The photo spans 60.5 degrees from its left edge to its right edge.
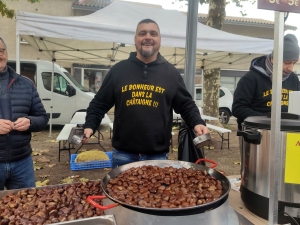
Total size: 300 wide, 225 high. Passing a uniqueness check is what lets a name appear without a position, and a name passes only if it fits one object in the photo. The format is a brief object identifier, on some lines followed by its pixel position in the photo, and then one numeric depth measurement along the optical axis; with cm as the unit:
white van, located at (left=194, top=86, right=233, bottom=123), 1115
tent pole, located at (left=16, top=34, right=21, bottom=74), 391
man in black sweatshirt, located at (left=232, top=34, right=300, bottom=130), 229
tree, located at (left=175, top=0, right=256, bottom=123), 830
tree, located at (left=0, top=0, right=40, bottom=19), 474
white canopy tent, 388
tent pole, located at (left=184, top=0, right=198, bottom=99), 271
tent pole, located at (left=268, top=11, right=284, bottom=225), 95
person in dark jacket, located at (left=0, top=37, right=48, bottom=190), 202
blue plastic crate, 454
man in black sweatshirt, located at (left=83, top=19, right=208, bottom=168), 204
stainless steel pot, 112
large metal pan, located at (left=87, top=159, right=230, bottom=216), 97
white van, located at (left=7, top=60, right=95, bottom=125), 826
